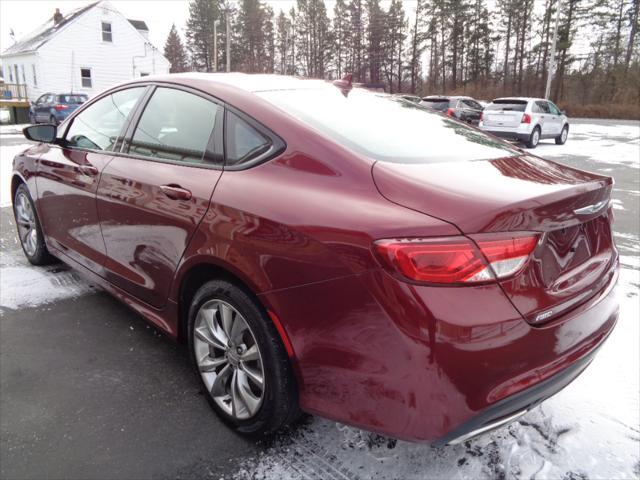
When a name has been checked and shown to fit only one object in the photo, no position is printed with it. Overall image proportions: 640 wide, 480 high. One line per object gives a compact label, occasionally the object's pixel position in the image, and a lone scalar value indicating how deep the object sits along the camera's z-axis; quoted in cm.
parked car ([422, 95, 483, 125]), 1914
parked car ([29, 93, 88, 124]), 2220
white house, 3145
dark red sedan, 159
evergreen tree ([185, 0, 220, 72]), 6042
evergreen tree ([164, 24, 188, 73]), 6556
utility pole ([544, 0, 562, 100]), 2653
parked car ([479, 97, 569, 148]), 1605
